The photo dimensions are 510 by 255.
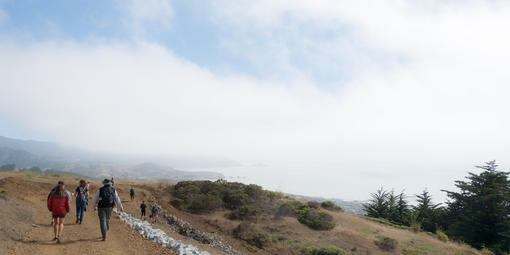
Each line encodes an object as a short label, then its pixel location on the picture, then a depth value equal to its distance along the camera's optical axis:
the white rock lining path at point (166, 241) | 8.48
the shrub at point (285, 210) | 24.66
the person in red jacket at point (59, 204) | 7.60
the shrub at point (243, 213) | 23.55
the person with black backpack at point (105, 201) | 7.80
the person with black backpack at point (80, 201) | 10.24
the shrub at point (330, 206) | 28.44
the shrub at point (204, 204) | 25.14
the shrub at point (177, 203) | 26.13
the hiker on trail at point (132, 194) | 23.27
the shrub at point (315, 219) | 22.33
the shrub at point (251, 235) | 19.15
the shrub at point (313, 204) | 27.05
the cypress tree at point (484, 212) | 25.44
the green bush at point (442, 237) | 22.59
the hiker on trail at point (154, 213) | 18.72
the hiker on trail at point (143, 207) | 18.40
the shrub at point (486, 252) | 21.03
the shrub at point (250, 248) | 18.05
